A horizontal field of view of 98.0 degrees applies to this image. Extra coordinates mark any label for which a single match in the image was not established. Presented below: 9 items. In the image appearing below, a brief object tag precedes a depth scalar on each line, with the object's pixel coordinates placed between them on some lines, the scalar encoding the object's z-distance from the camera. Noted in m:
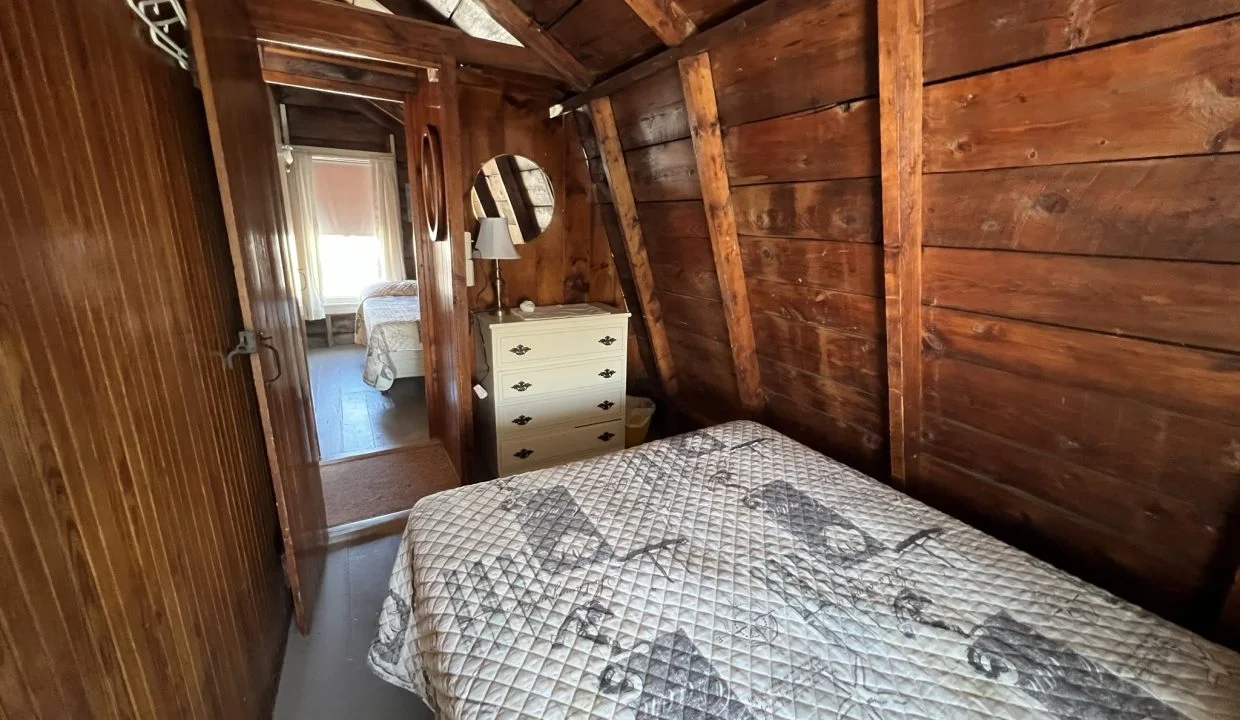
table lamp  2.55
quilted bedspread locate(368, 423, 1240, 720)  0.91
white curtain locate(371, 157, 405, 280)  5.93
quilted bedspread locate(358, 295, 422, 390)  4.13
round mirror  2.71
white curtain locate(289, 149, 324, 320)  5.53
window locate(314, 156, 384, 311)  5.81
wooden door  1.36
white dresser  2.55
